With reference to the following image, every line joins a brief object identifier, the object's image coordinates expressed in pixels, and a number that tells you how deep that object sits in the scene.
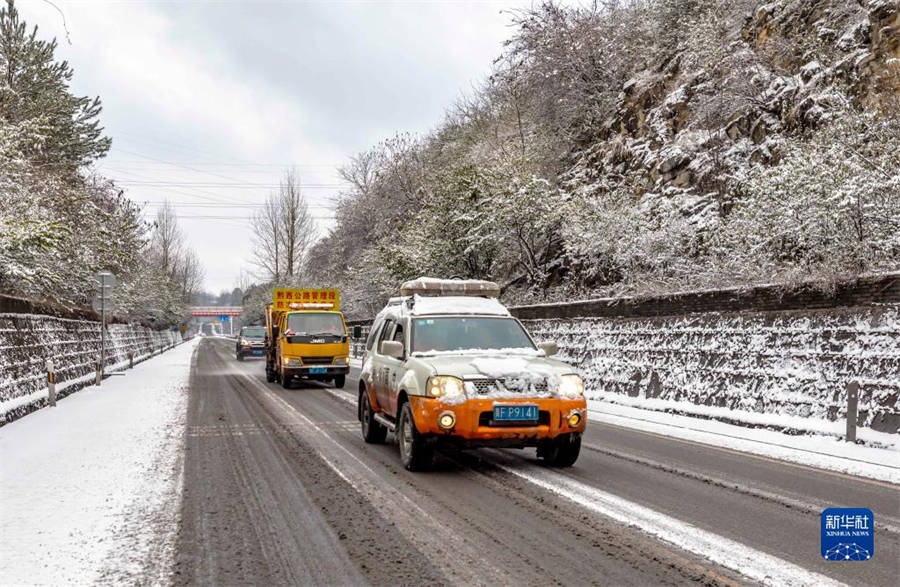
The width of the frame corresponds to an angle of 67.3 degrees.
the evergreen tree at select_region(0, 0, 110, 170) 23.34
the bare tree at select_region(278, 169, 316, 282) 69.38
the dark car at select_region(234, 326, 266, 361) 40.53
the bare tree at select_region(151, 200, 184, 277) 78.94
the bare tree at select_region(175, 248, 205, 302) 91.77
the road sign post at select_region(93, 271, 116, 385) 21.64
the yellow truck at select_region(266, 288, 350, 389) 20.28
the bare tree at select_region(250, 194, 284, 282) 70.25
